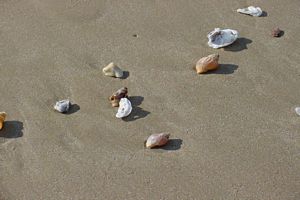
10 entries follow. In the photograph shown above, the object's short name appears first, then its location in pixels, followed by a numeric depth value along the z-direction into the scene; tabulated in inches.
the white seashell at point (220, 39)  231.7
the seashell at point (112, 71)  217.0
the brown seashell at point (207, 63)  218.3
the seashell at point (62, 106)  202.2
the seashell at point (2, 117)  197.0
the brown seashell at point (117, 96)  206.1
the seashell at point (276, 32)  237.3
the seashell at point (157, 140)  191.1
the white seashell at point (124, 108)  201.8
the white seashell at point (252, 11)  247.3
